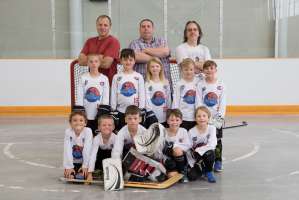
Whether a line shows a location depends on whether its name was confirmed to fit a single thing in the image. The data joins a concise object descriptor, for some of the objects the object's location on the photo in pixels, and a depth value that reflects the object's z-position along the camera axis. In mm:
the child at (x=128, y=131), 4230
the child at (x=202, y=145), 4279
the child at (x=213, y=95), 4574
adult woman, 4852
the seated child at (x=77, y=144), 4285
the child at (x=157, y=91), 4621
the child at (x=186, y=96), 4586
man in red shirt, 4863
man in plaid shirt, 4852
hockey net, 5605
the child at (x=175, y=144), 4270
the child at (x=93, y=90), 4648
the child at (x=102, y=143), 4277
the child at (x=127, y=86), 4582
